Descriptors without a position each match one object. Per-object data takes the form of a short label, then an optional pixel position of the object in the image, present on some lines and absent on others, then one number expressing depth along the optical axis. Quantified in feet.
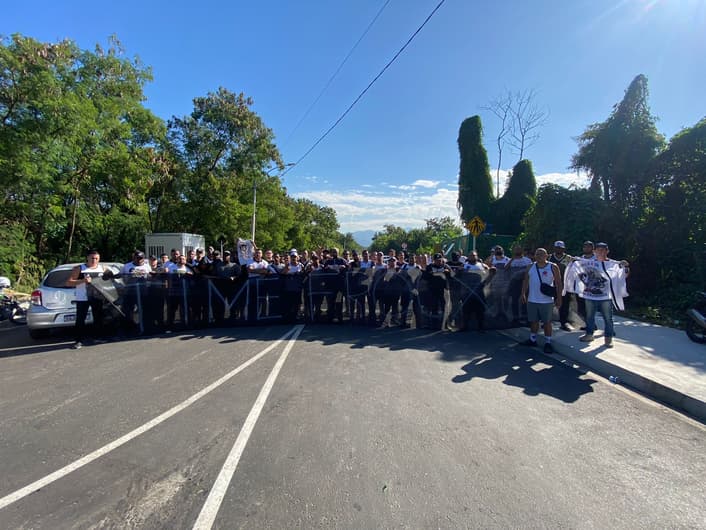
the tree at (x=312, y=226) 162.61
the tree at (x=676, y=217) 33.17
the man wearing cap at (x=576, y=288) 23.77
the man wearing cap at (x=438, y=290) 27.58
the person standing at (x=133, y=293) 26.89
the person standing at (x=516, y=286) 27.17
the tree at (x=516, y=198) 94.79
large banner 27.25
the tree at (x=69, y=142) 39.34
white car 24.12
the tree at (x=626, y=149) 40.16
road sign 44.53
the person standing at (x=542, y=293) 21.12
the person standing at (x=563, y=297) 26.27
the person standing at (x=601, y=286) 21.07
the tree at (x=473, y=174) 107.76
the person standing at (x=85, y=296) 23.91
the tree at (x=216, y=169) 84.43
